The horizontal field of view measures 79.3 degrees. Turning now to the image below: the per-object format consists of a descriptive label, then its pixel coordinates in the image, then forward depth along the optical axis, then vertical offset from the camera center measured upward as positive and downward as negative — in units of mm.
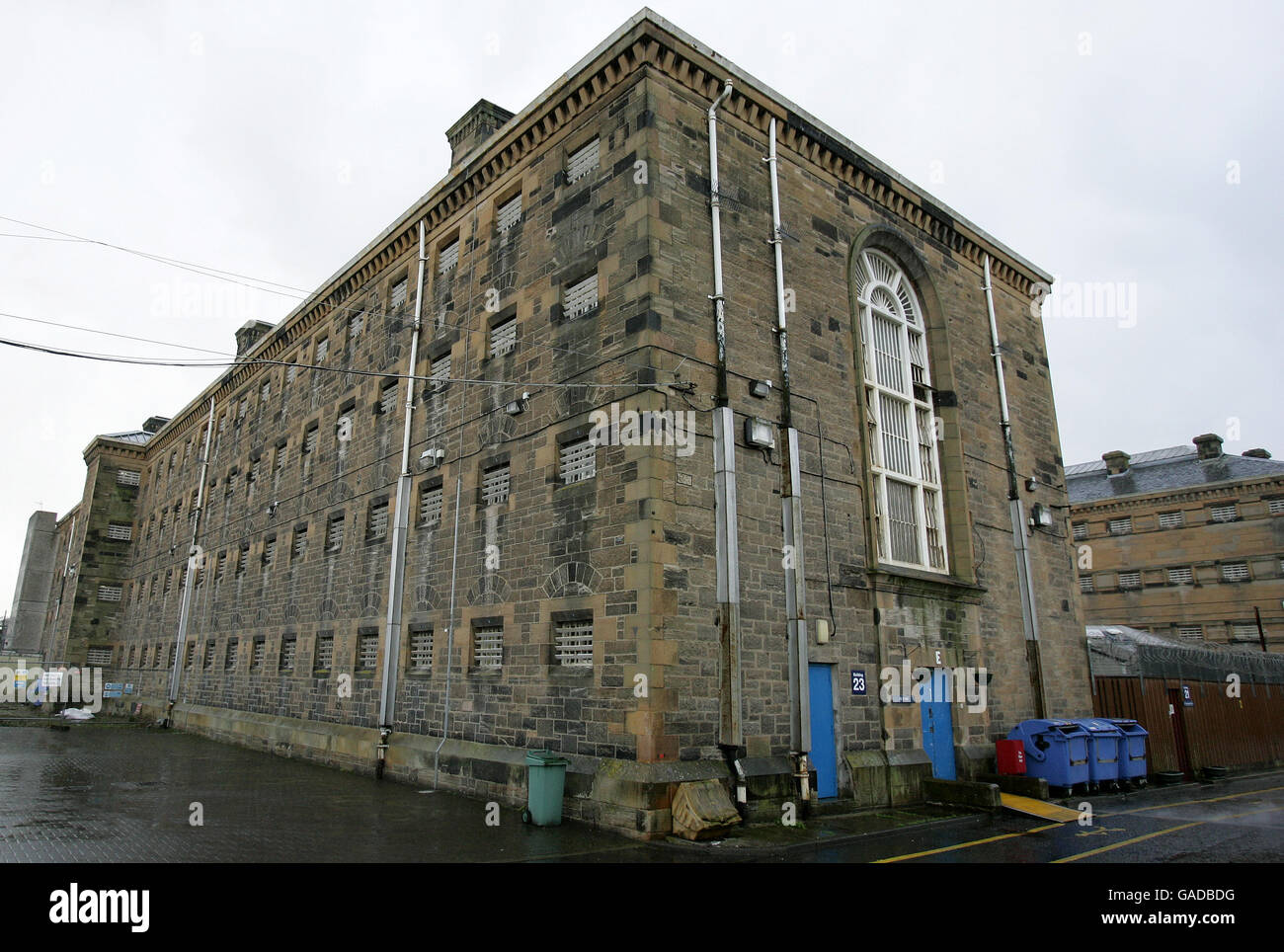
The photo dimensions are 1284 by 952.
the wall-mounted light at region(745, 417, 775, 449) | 12383 +3938
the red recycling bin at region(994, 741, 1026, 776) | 14631 -1292
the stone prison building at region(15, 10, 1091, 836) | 11344 +3785
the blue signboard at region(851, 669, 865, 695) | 13266 +76
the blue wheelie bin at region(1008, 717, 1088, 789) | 14523 -1200
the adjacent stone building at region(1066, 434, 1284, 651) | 38156 +7274
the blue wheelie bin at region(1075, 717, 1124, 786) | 15047 -1221
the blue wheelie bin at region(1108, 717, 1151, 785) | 15758 -1276
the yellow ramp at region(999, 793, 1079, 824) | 12125 -1923
